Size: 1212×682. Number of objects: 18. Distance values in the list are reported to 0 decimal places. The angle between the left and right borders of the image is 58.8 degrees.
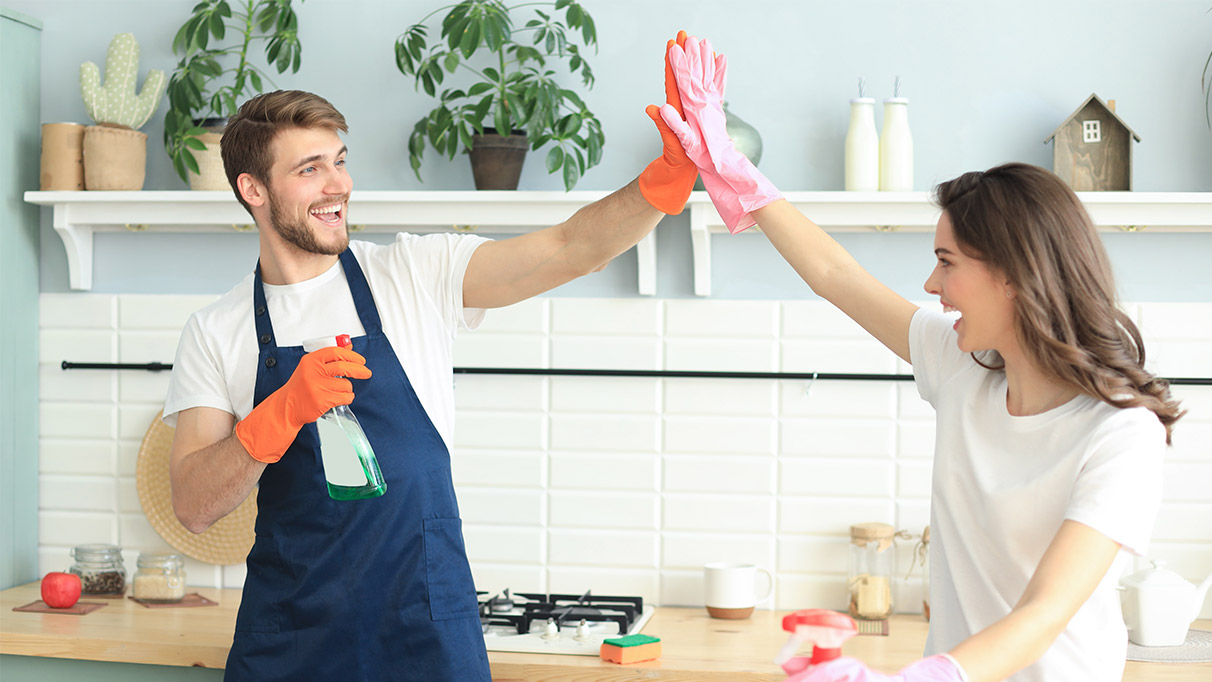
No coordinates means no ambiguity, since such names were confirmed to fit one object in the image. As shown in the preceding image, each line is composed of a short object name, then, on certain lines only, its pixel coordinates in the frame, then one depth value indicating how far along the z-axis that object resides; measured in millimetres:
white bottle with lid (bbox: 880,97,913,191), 2324
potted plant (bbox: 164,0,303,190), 2453
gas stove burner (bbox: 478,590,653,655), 2127
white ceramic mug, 2348
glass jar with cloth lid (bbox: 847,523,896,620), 2316
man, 1662
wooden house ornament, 2264
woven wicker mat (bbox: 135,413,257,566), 2588
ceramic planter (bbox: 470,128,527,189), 2381
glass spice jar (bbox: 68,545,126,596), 2496
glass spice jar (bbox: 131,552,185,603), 2445
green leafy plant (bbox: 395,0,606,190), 2324
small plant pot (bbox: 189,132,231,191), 2473
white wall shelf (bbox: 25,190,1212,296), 2260
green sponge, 2020
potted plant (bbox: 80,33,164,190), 2516
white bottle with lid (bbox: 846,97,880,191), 2334
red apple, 2342
